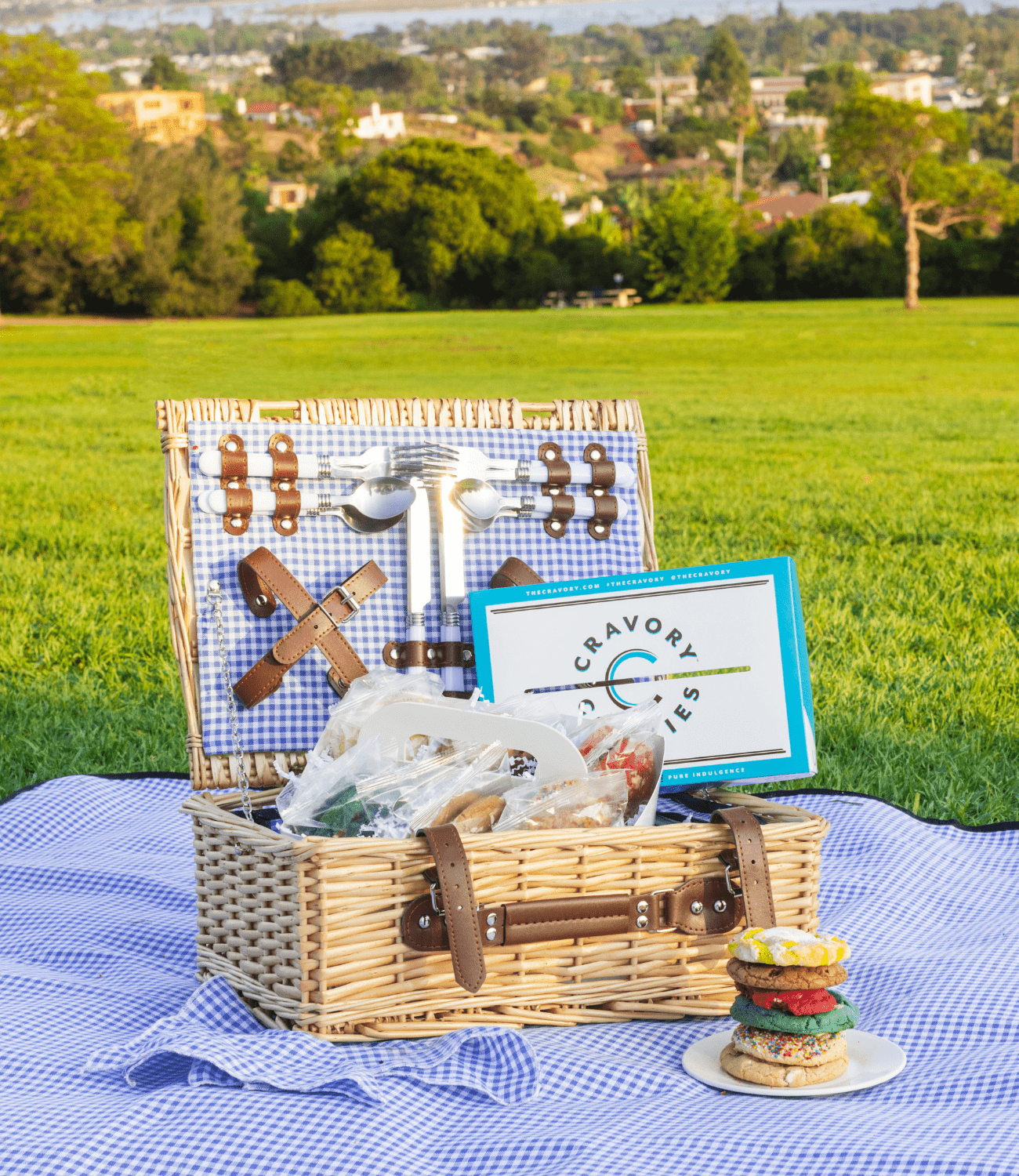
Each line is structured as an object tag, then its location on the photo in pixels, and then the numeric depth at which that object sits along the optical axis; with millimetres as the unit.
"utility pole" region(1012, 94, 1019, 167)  63469
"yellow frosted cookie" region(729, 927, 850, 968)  1487
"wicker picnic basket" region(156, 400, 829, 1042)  1608
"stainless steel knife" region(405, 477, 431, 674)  2199
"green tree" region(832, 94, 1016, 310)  36375
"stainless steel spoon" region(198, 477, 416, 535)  2203
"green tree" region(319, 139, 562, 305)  39938
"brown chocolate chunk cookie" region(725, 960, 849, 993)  1484
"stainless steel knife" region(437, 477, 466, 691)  2211
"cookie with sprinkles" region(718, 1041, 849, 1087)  1502
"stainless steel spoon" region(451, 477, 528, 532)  2232
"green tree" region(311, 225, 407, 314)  37844
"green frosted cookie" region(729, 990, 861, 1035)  1481
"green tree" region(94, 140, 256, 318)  32812
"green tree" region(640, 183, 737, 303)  39031
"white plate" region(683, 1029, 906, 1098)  1503
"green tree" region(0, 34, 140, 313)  32156
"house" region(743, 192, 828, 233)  43719
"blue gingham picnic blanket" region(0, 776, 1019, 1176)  1336
